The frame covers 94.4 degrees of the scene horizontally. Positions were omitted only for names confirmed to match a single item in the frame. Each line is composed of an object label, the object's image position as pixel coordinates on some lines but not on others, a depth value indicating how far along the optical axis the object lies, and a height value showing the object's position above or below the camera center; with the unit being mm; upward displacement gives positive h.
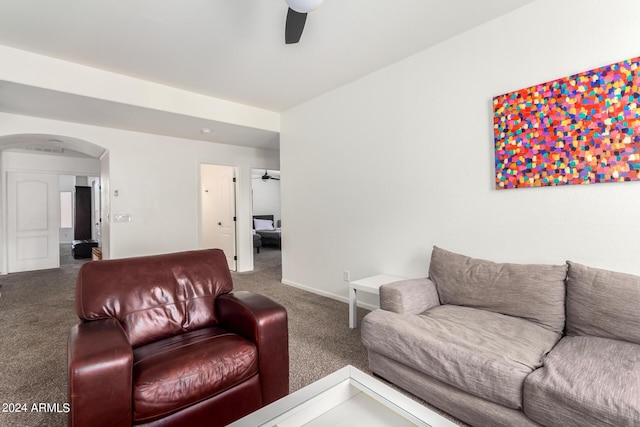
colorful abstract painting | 1811 +558
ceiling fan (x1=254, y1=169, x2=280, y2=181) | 9573 +1371
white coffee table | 1087 -752
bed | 8398 -362
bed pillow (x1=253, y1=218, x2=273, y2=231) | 9305 -201
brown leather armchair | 1212 -662
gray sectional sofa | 1224 -693
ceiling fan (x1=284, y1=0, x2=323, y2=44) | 1566 +1152
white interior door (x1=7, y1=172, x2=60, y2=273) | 5699 +21
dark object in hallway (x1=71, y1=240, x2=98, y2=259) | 7414 -672
